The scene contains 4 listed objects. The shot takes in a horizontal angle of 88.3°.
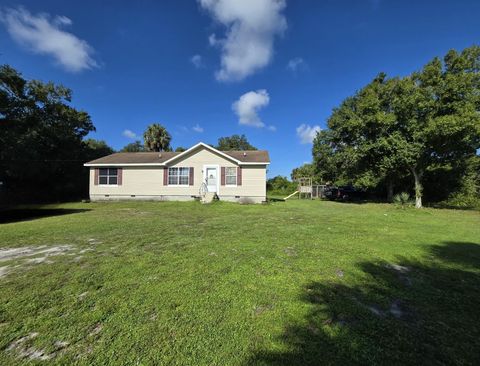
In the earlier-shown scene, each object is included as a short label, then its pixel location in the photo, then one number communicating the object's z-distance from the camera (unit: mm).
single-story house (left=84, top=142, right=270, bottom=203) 17609
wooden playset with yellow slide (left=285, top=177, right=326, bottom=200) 27483
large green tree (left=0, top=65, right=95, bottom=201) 20266
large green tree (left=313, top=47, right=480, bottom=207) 14719
